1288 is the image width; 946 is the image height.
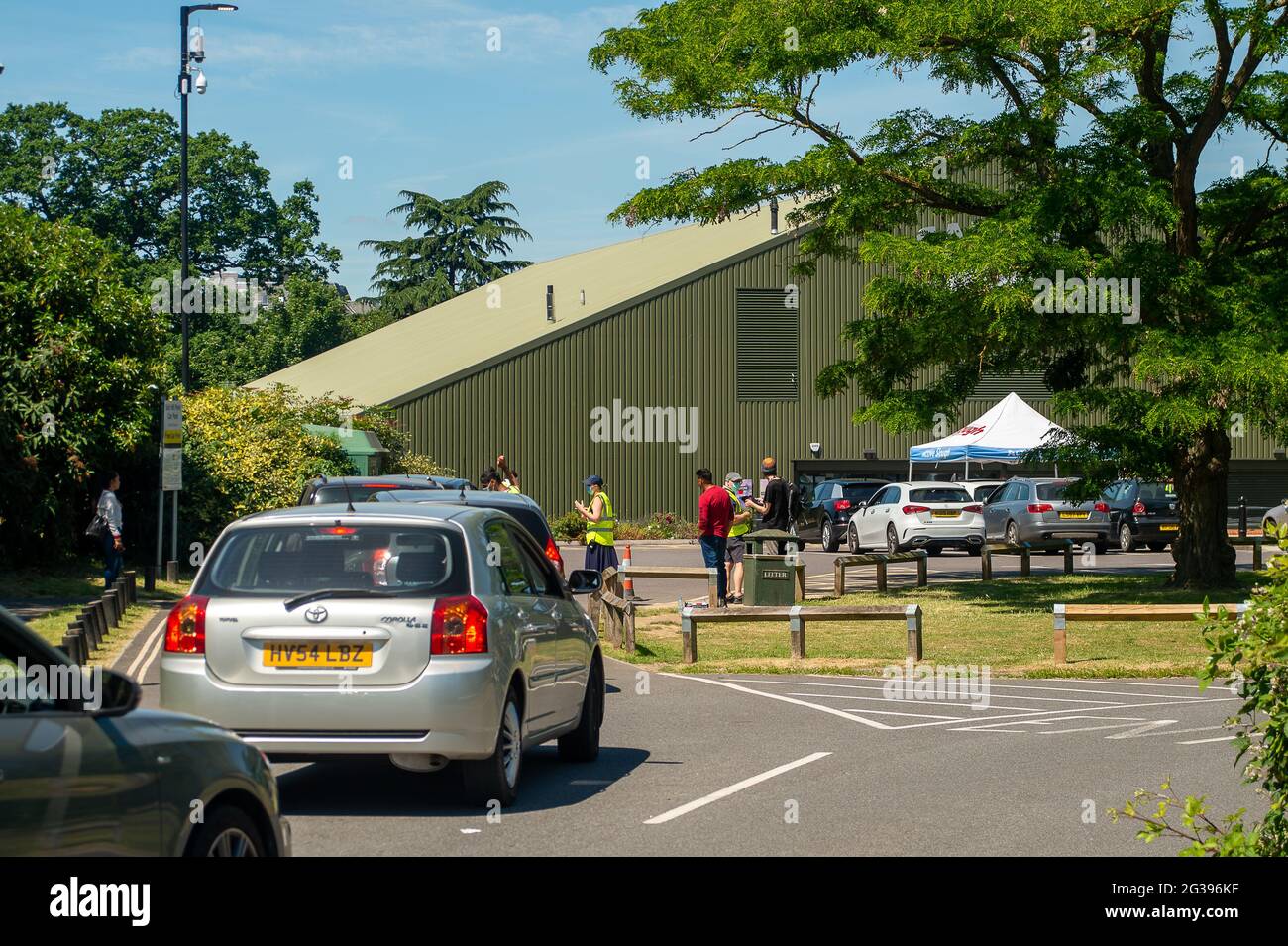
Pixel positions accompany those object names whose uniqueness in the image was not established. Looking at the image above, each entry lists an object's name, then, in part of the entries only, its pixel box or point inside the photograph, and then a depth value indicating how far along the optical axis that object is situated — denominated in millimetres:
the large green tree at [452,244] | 84812
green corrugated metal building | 47469
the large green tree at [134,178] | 69625
